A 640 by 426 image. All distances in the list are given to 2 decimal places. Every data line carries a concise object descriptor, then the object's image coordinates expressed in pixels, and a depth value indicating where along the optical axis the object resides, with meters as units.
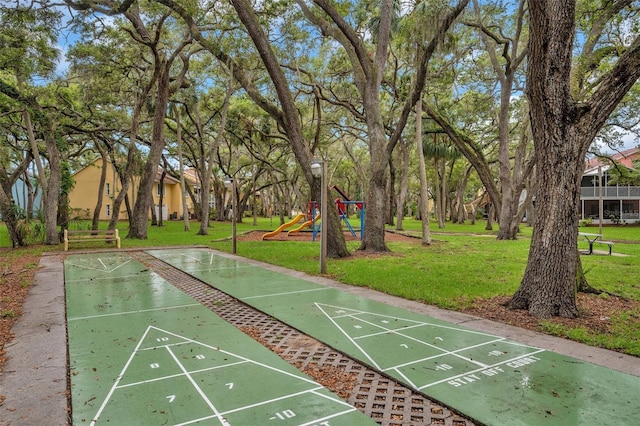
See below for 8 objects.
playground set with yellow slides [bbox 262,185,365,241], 17.11
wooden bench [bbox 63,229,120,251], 13.76
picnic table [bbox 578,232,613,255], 11.94
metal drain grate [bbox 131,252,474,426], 2.83
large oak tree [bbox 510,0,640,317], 5.10
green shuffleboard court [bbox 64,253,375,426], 2.81
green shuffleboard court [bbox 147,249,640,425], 2.89
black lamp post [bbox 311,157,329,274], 8.85
